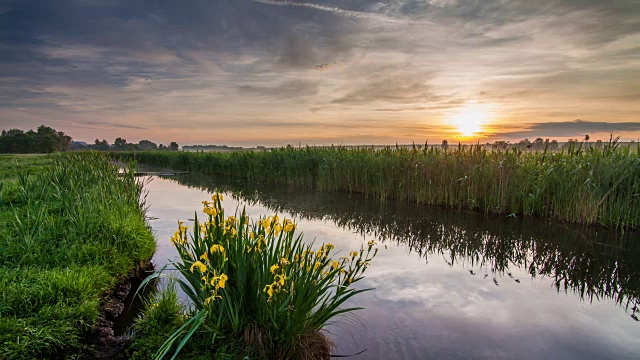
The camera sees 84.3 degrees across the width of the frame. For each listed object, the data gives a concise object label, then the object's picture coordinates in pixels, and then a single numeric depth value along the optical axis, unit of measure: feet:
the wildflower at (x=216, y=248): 8.39
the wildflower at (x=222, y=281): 7.61
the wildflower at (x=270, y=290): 8.20
